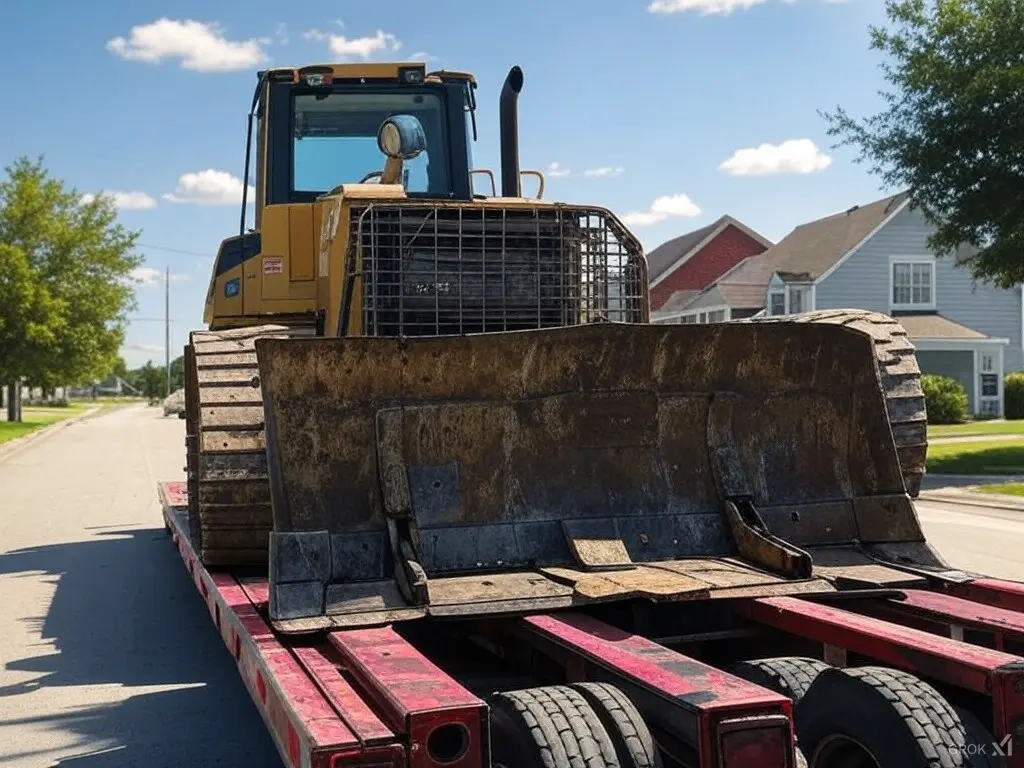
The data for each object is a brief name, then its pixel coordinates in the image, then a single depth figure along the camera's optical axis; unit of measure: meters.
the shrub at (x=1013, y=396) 37.31
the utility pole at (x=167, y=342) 92.95
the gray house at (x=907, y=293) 36.50
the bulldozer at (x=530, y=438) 4.71
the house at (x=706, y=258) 49.22
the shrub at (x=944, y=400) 33.16
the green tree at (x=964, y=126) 18.50
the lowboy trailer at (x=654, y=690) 2.96
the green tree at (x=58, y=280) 39.97
